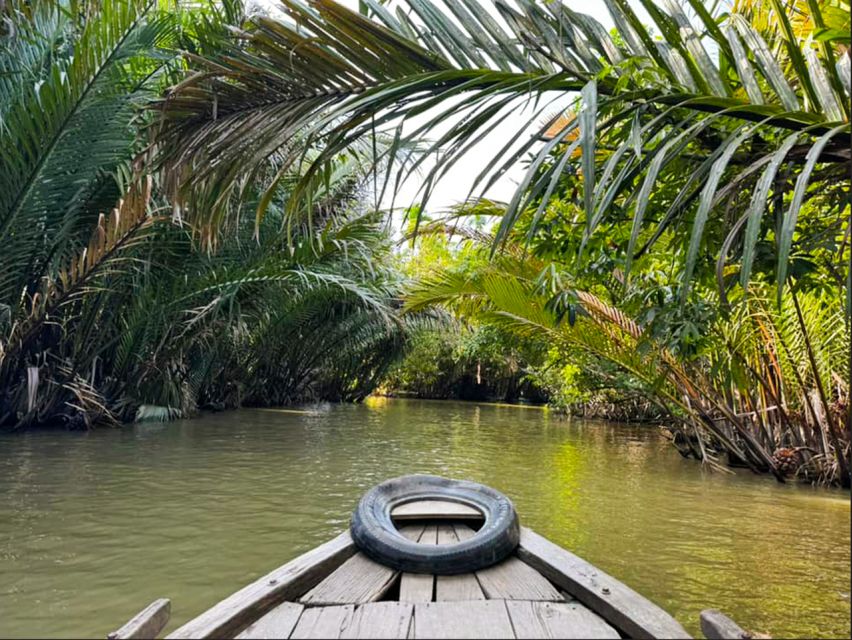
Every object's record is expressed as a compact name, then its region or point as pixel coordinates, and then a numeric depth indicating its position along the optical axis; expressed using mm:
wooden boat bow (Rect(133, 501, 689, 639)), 1918
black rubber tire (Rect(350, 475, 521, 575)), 2561
